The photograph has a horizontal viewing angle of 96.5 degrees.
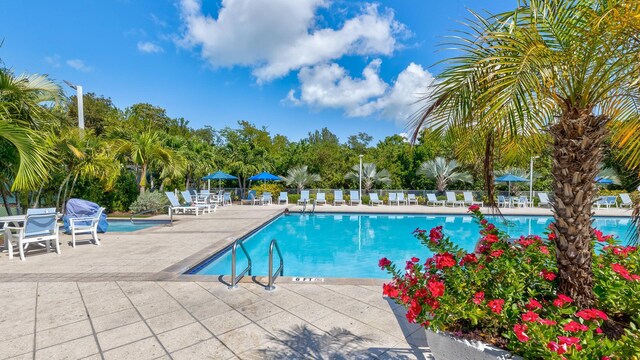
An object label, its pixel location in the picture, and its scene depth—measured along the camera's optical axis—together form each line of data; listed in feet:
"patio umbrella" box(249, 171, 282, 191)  61.75
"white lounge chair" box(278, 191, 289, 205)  63.52
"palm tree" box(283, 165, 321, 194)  70.74
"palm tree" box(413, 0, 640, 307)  6.62
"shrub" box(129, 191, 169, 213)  41.14
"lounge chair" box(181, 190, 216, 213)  45.93
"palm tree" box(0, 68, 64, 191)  17.58
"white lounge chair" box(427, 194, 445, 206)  62.53
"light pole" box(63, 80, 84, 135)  33.86
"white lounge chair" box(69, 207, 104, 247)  21.90
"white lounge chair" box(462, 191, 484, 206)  61.33
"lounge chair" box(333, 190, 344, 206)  63.62
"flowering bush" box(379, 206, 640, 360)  5.21
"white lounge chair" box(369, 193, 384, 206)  63.77
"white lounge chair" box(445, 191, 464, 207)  61.61
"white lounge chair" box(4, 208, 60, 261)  18.53
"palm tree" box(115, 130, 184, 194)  40.22
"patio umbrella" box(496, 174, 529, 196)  58.34
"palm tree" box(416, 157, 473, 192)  68.08
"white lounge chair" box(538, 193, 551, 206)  58.65
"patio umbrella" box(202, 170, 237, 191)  59.72
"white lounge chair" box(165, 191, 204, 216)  40.19
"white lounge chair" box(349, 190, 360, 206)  63.98
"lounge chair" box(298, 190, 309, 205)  60.39
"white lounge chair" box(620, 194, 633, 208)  55.88
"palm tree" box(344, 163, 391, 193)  71.31
